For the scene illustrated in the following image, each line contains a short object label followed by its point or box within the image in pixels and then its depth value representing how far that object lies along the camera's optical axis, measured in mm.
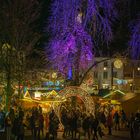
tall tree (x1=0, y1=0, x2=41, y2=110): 24000
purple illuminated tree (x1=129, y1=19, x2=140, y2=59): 24281
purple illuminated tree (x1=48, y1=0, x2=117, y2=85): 22719
